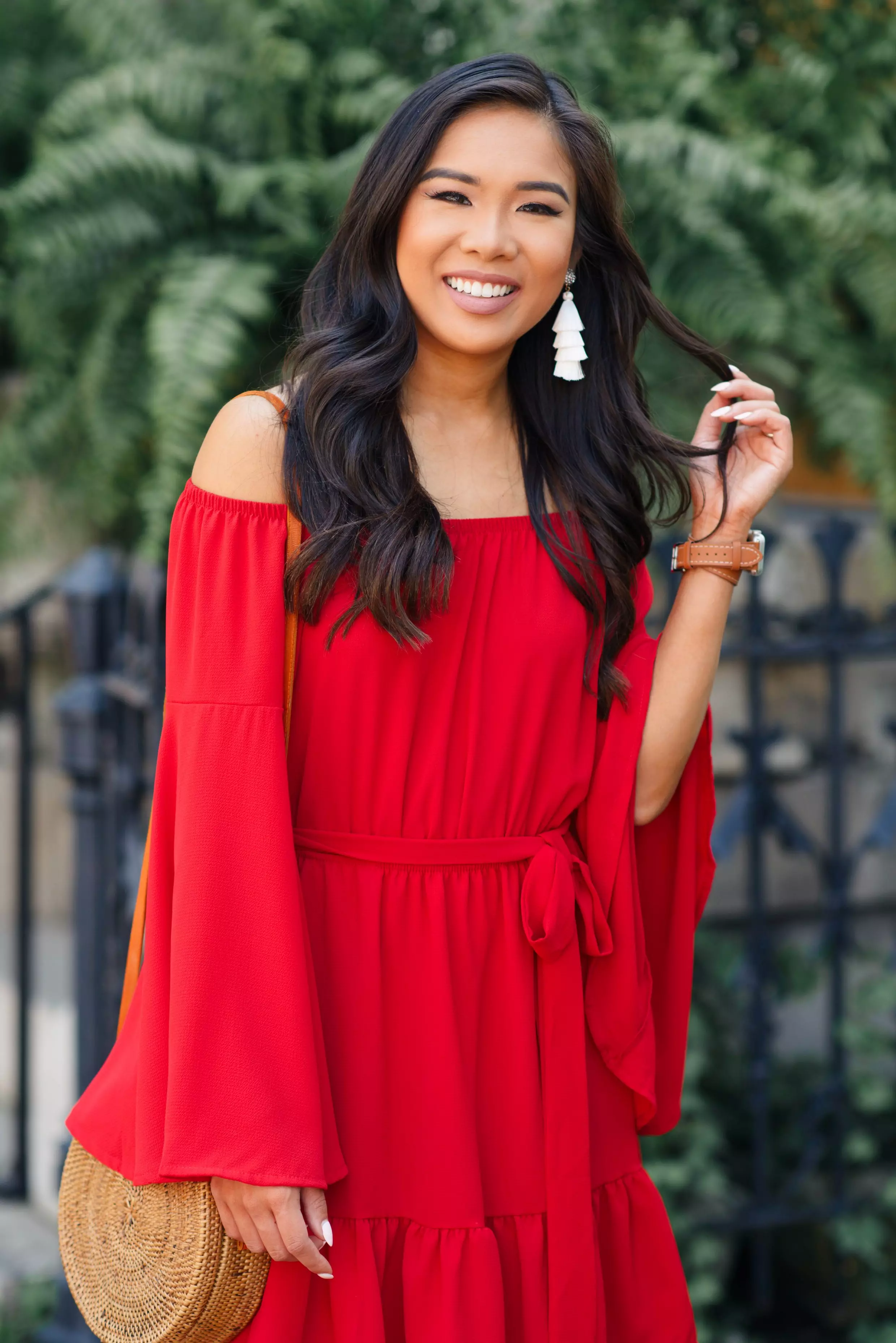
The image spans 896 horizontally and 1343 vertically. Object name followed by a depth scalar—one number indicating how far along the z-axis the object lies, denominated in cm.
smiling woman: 217
